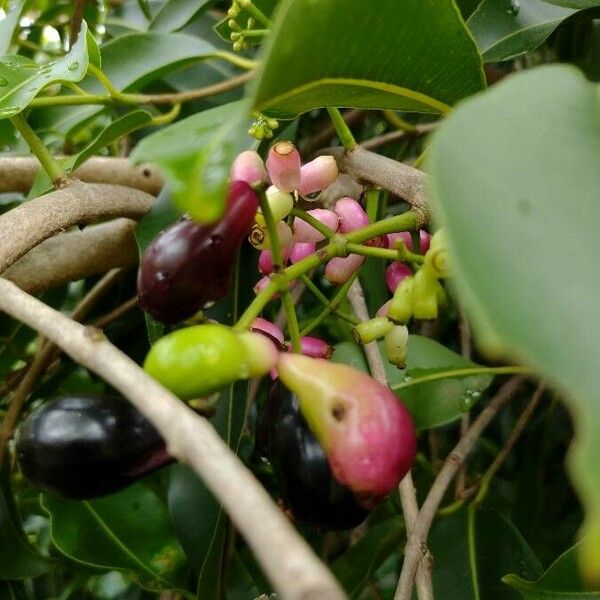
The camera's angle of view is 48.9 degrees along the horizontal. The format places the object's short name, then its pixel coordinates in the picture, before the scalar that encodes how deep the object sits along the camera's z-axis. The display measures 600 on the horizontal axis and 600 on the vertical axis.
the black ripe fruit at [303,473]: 0.10
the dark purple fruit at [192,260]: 0.10
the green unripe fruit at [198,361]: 0.09
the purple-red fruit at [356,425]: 0.09
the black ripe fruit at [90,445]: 0.11
